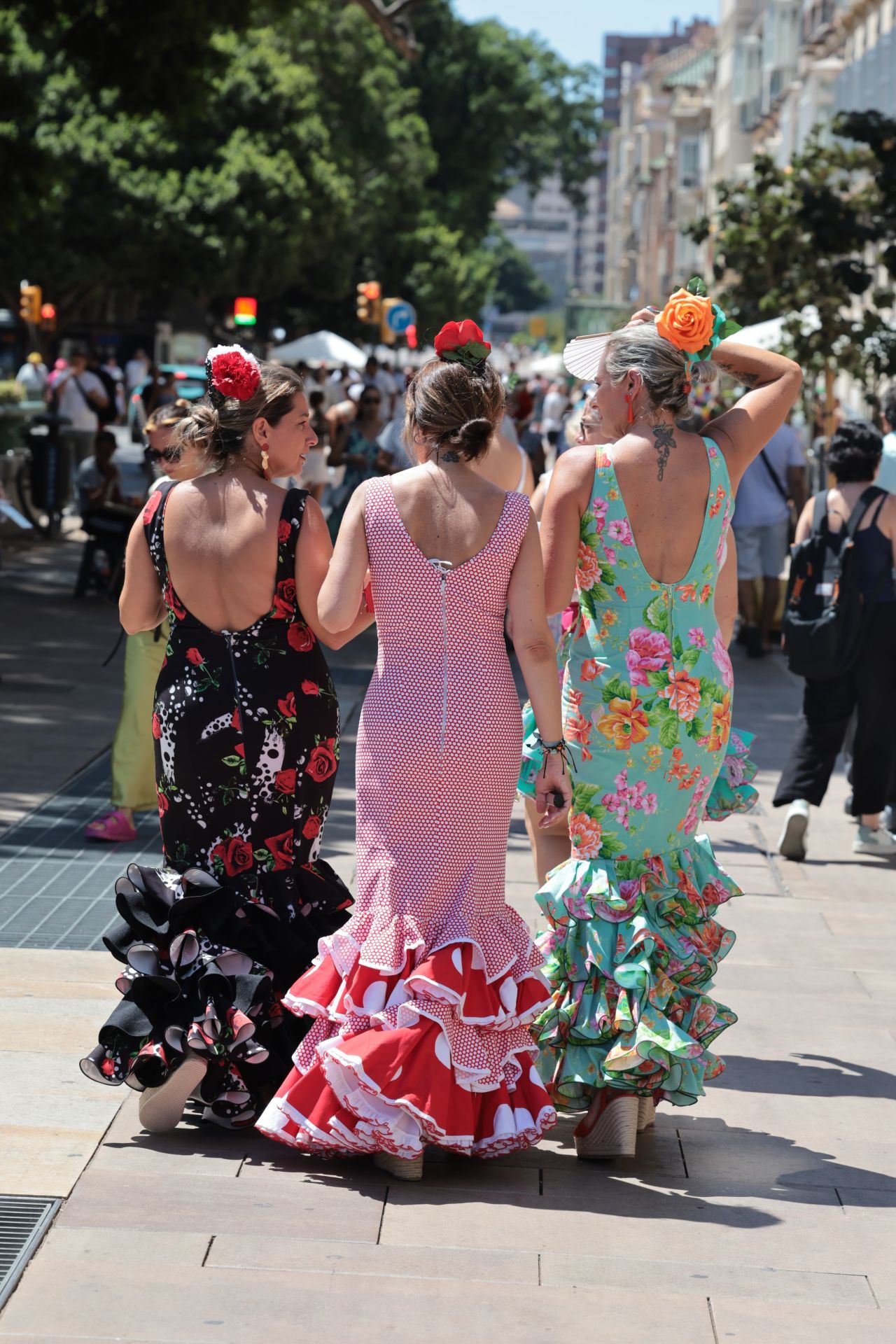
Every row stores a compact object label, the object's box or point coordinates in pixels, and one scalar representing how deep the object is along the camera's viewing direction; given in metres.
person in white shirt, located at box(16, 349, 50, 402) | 33.25
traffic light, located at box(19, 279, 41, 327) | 36.72
